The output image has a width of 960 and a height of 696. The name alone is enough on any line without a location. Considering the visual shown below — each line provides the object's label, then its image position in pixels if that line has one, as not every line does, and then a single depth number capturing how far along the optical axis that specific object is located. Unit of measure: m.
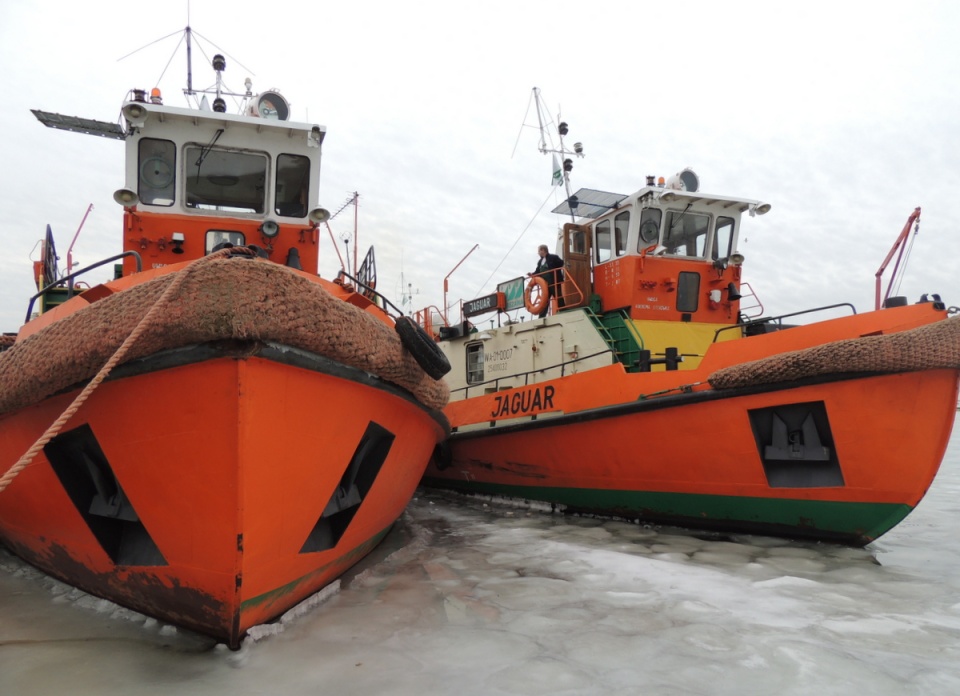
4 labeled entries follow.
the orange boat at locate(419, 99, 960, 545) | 4.10
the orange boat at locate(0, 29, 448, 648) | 2.41
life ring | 7.21
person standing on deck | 7.40
